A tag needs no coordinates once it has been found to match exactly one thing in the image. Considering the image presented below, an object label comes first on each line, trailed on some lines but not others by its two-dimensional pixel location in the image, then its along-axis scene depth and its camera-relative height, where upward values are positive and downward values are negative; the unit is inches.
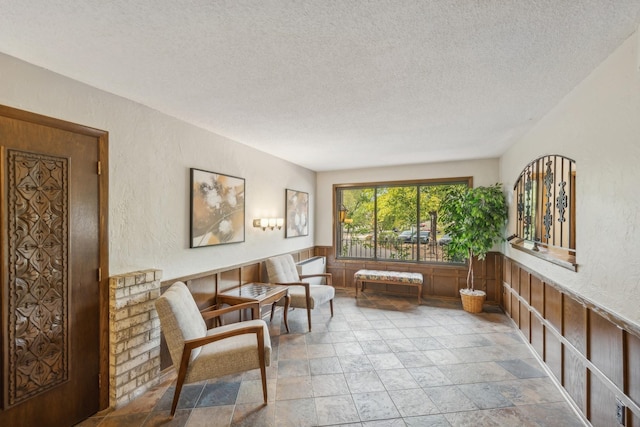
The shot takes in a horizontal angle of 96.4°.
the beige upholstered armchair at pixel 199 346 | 86.1 -42.8
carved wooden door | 70.1 -14.9
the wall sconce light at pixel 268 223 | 163.3 -4.6
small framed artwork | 198.8 +1.4
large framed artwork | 122.0 +3.1
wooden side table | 127.0 -37.4
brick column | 88.7 -39.2
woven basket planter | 174.9 -52.9
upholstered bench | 197.3 -44.7
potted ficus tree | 171.3 -5.0
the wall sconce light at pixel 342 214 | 241.4 +0.8
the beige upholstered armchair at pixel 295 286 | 153.1 -39.7
